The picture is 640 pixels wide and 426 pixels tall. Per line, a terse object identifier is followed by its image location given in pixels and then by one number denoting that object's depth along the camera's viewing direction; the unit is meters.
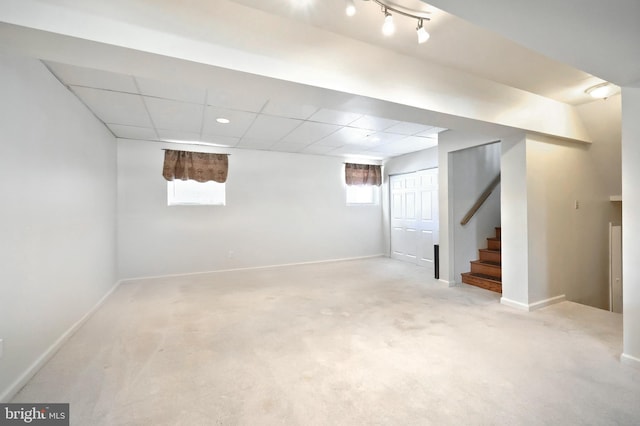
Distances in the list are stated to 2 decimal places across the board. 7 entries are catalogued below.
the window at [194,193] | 4.75
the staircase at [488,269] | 3.82
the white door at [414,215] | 5.21
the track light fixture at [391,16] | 1.55
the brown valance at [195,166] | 4.61
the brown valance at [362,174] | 6.09
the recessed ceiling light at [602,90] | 2.61
